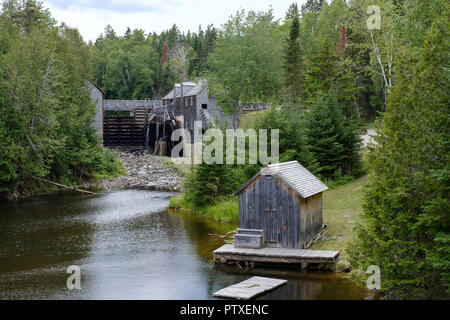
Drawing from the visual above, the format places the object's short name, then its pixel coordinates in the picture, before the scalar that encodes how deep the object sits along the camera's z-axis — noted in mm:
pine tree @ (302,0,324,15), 84688
